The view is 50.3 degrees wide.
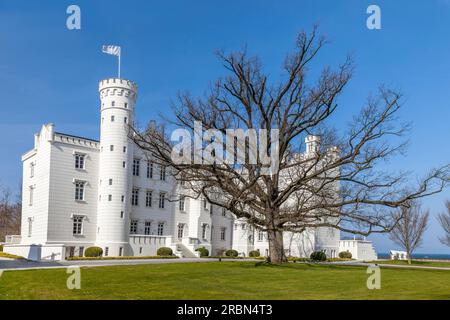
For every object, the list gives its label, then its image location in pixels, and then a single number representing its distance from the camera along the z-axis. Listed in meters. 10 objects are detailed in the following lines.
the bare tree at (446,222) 44.24
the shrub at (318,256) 42.69
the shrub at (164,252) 39.94
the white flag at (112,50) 40.01
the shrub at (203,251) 43.42
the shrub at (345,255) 48.58
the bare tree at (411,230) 41.16
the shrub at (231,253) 46.03
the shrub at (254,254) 48.04
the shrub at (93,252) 36.53
